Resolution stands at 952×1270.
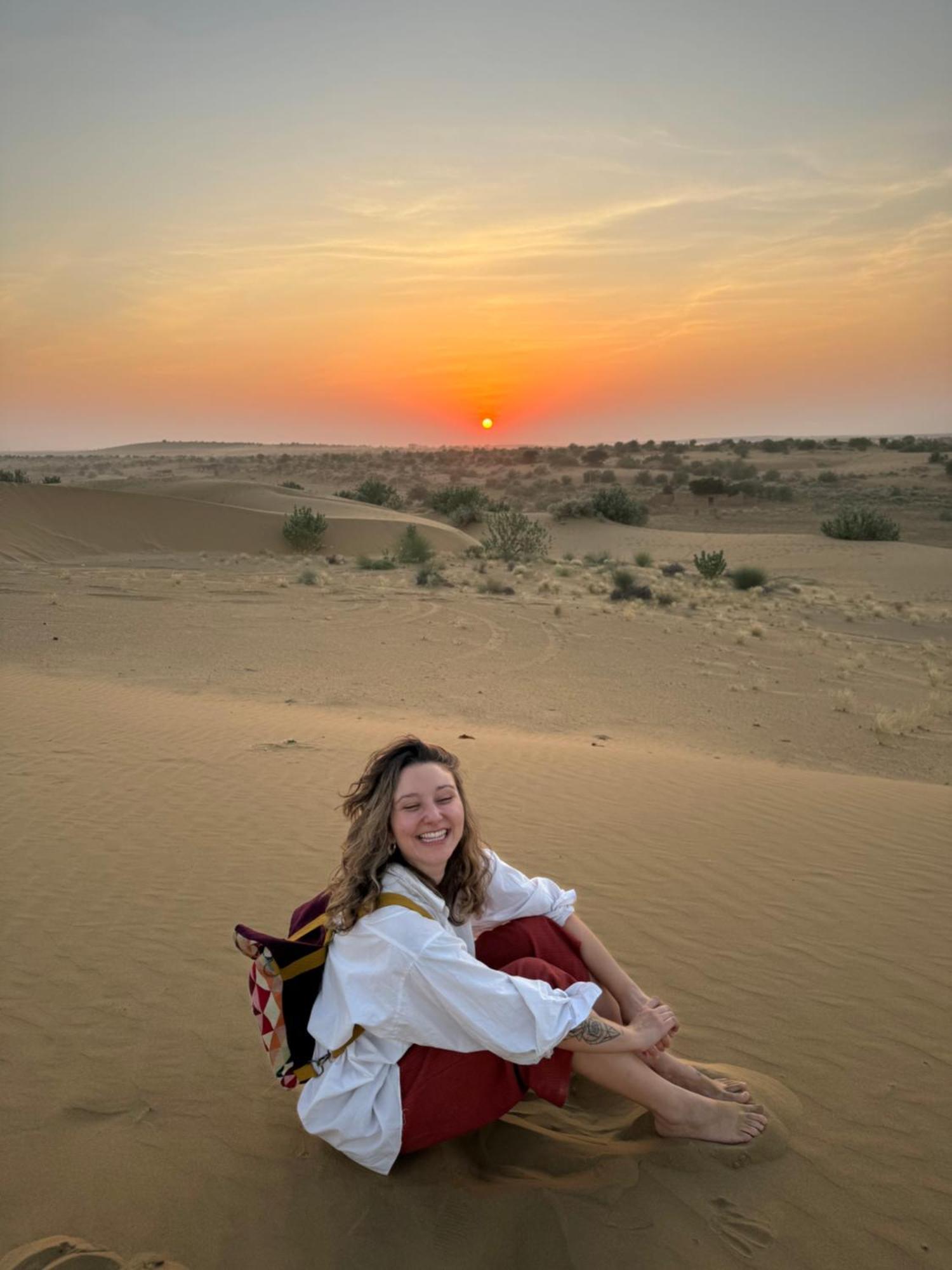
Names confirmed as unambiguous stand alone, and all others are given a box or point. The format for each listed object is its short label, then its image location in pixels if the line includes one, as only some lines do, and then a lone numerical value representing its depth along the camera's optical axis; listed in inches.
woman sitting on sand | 105.9
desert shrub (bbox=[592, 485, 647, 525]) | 1561.3
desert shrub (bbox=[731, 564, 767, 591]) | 960.3
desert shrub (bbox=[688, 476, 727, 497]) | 1846.7
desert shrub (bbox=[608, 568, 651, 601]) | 804.0
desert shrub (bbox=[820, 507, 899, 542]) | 1321.4
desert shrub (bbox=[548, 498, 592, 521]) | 1555.1
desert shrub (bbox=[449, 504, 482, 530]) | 1590.8
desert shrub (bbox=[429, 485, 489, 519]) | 1637.6
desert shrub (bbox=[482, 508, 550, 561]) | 1173.7
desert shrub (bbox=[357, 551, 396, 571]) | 999.0
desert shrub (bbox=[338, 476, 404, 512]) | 1804.9
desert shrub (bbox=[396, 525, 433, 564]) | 1089.4
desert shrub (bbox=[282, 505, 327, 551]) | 1248.8
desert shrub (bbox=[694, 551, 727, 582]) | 999.6
